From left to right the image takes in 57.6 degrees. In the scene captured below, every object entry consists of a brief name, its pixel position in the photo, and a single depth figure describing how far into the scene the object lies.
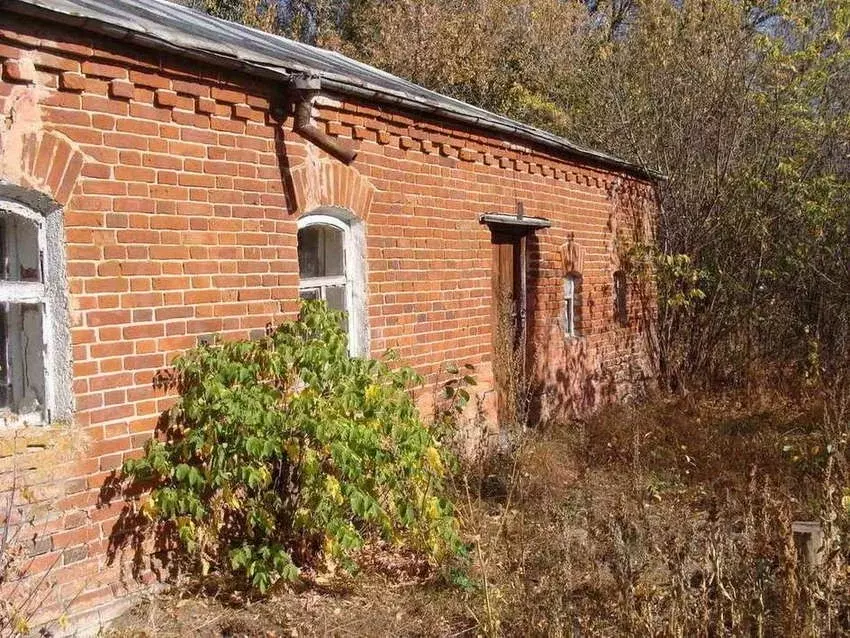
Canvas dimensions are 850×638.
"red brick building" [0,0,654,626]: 3.90
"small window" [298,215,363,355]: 5.80
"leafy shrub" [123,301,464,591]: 4.23
